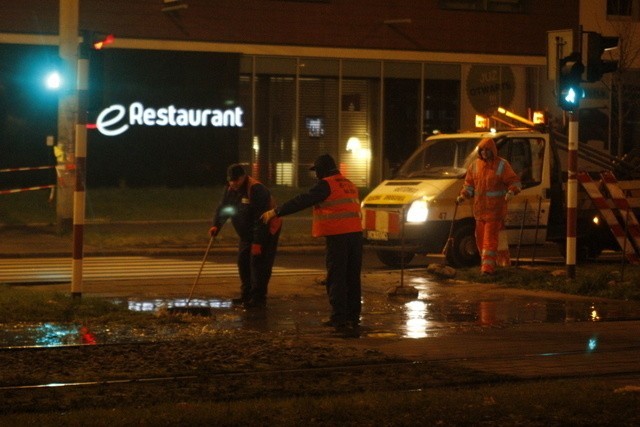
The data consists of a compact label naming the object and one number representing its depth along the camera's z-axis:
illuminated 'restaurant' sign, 31.27
